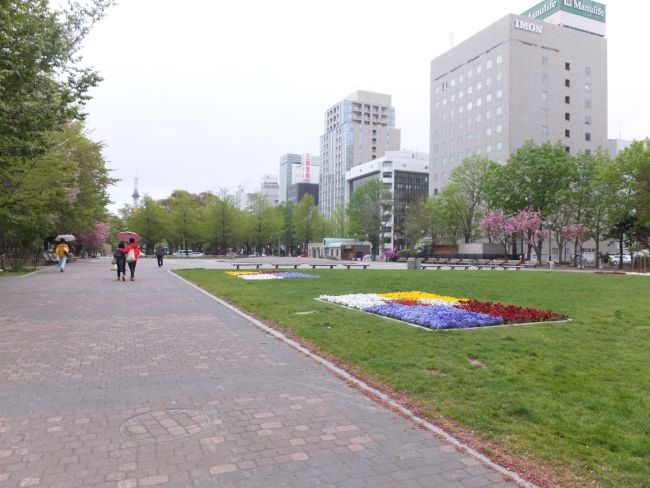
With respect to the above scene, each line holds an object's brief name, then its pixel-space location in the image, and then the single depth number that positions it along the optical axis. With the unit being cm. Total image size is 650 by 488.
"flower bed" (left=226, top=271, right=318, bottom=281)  2191
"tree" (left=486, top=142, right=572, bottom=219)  4938
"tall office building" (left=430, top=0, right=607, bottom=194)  8175
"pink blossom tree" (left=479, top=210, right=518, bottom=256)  5017
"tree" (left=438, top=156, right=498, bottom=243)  6162
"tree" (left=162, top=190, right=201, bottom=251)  7439
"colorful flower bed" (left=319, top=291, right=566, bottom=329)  955
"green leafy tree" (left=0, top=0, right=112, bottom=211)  1086
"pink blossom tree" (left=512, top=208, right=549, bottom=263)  4825
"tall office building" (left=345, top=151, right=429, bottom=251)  12250
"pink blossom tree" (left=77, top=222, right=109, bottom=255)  5021
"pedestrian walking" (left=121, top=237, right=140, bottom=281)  2104
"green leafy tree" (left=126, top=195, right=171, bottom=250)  7156
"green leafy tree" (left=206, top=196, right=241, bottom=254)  7062
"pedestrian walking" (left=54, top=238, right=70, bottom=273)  2660
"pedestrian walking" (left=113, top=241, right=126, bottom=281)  2094
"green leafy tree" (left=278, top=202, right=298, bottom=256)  10138
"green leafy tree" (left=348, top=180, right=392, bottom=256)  7994
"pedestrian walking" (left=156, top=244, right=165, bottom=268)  3519
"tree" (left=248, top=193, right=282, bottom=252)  8025
